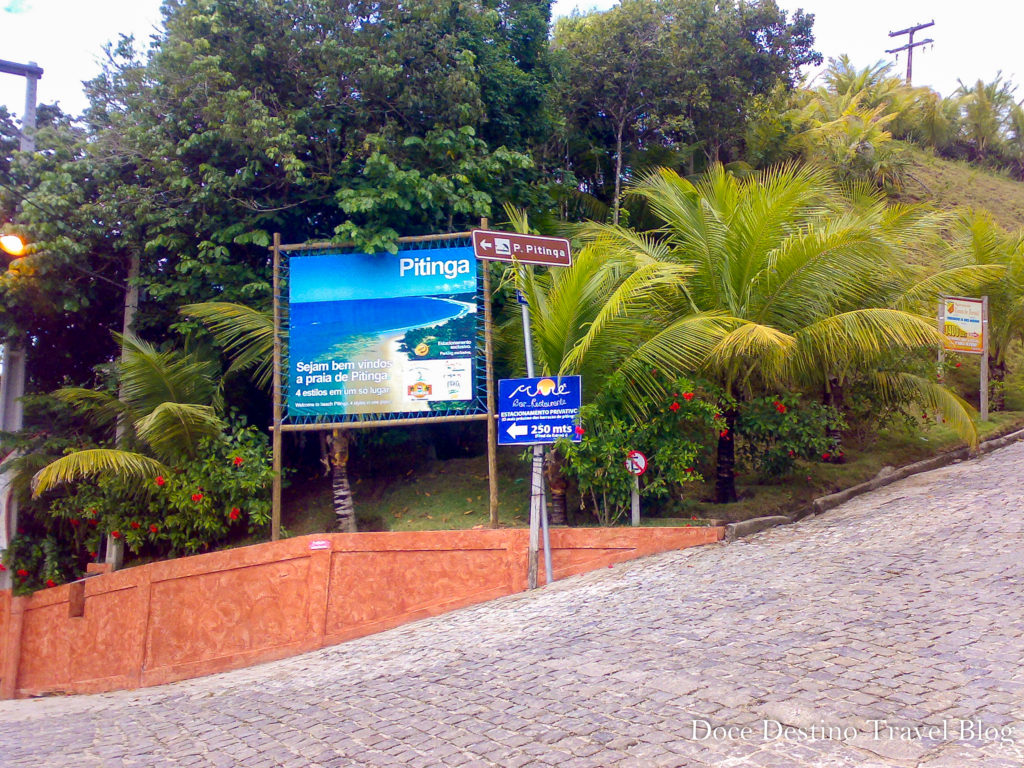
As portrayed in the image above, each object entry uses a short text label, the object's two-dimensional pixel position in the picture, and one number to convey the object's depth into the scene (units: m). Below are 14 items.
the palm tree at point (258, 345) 10.41
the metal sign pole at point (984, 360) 12.73
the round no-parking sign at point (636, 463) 9.01
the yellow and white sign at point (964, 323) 12.39
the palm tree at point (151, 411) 10.01
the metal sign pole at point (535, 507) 8.62
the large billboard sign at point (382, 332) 9.98
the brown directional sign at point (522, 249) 8.58
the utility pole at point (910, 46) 33.88
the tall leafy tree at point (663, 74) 13.80
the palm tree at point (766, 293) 9.20
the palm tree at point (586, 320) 9.22
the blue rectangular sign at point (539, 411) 8.52
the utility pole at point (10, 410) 12.29
